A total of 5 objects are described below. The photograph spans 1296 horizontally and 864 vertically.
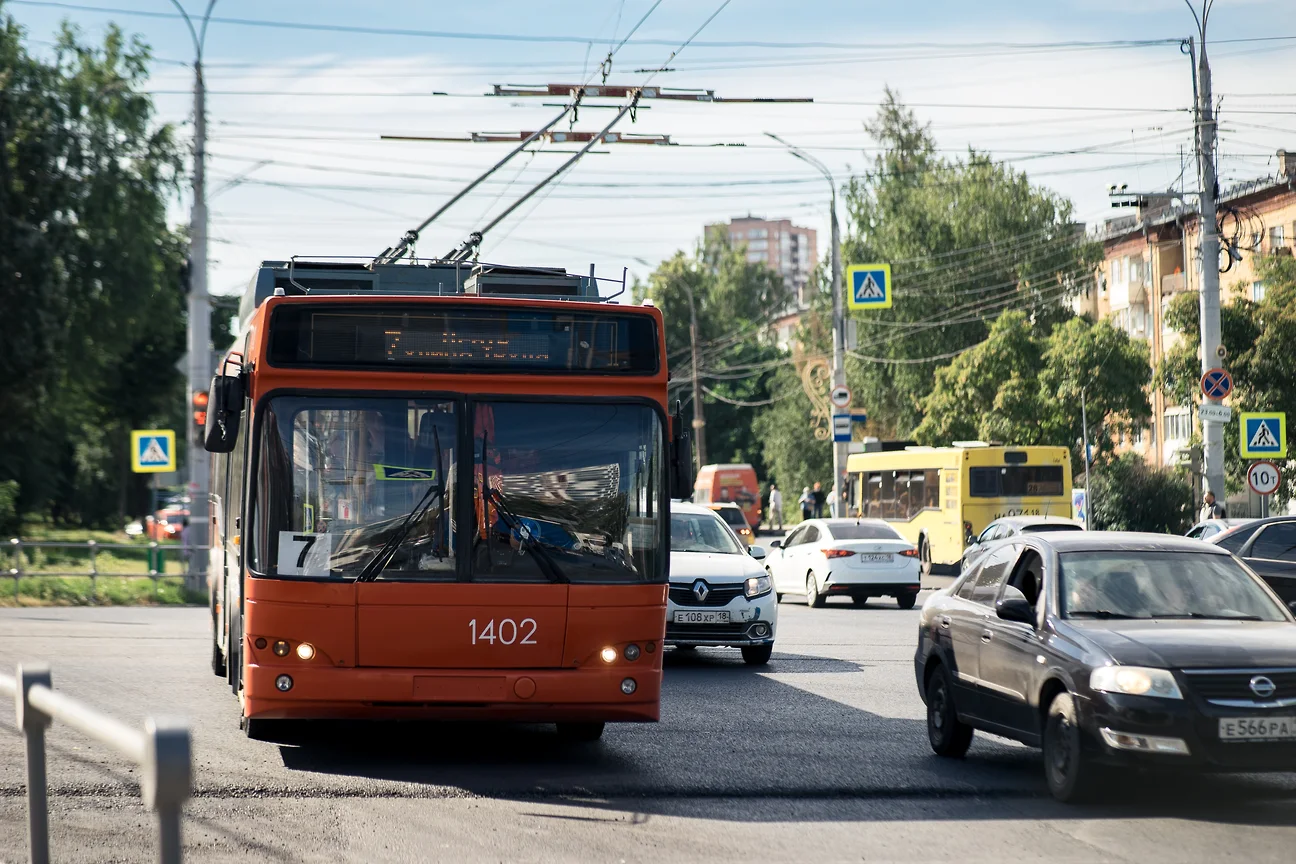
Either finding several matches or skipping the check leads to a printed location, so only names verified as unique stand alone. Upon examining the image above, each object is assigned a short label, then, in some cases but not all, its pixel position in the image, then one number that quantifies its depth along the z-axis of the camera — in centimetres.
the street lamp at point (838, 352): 4062
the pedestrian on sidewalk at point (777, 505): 6738
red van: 6800
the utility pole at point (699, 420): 6962
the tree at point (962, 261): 6391
